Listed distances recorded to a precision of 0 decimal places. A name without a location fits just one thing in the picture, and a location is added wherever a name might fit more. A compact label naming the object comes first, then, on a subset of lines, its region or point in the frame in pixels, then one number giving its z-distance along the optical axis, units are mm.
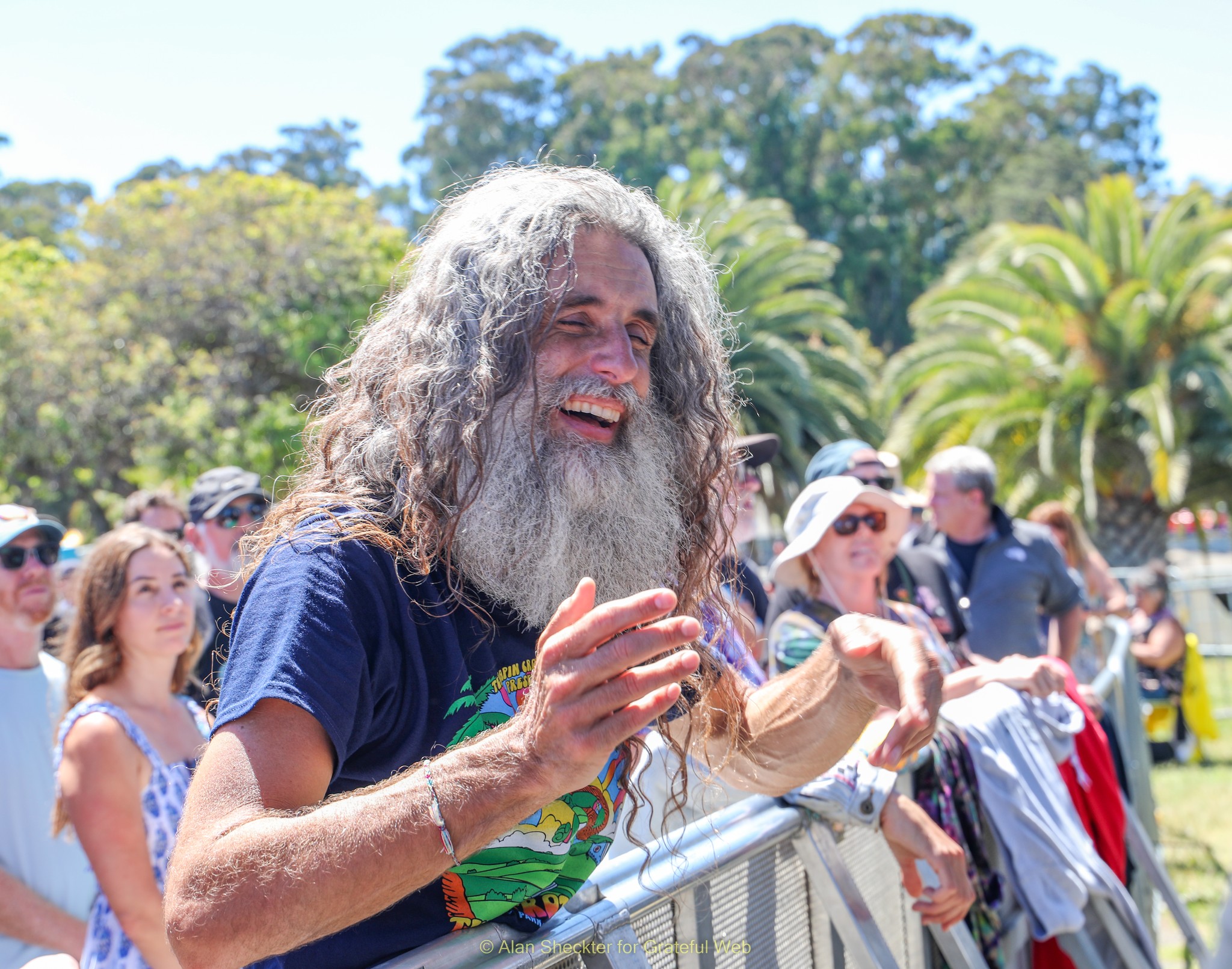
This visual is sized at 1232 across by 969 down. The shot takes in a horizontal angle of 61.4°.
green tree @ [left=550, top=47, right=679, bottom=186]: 48531
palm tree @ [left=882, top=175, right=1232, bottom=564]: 13820
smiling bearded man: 1157
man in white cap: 2650
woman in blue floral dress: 2449
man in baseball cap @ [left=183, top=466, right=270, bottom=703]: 4363
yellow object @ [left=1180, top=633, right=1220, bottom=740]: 8234
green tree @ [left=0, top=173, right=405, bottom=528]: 20500
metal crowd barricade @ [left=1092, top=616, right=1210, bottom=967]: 3703
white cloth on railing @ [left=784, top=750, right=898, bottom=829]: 2184
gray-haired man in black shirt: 5105
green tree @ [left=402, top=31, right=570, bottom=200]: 57031
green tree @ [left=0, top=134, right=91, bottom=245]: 46219
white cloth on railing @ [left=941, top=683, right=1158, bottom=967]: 2857
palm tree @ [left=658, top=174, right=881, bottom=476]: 20016
